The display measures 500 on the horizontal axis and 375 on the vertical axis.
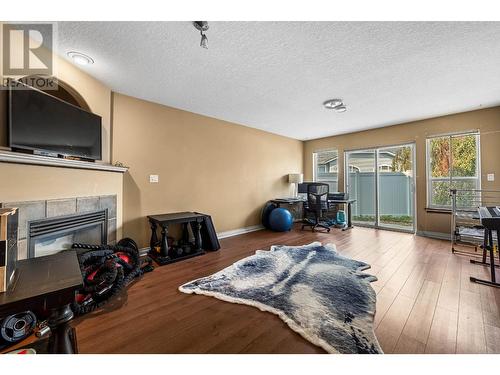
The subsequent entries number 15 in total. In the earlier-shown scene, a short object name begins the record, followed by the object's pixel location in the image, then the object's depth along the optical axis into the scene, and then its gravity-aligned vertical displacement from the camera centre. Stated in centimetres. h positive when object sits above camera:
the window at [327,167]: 583 +67
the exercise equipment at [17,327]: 135 -97
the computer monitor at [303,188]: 559 +4
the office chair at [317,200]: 464 -26
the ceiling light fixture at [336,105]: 333 +148
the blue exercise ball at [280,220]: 467 -72
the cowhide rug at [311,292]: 145 -104
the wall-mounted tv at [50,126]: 171 +65
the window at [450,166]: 378 +46
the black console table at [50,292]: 96 -52
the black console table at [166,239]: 289 -79
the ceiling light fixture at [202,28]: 169 +140
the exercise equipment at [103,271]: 183 -88
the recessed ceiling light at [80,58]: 210 +144
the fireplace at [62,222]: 176 -35
